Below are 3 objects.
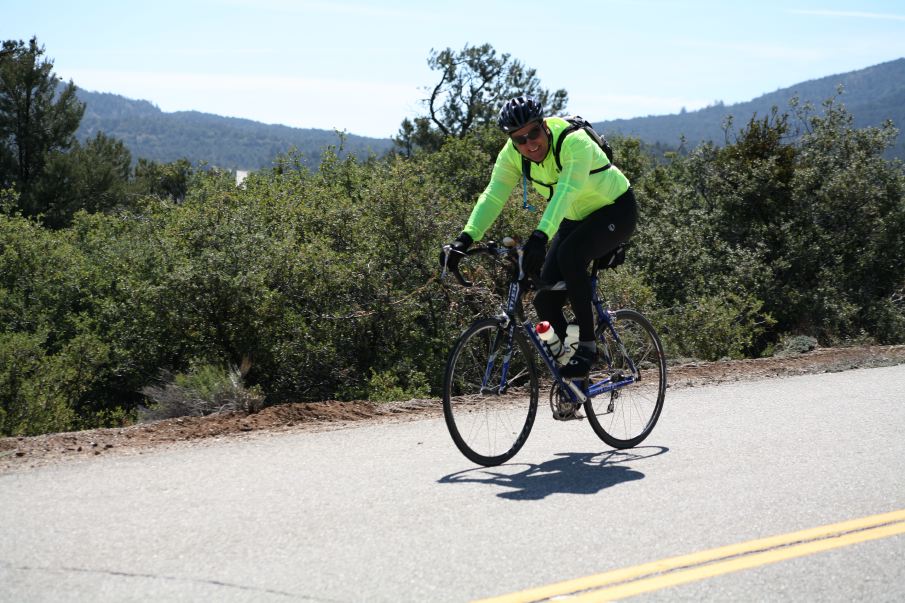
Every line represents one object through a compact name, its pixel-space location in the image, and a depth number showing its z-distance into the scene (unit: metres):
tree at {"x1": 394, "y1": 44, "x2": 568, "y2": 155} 60.22
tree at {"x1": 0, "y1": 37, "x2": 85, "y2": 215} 45.22
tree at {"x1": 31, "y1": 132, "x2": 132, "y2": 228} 45.53
